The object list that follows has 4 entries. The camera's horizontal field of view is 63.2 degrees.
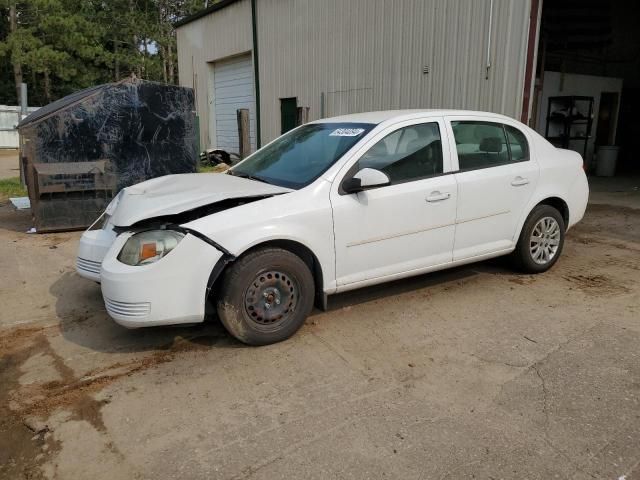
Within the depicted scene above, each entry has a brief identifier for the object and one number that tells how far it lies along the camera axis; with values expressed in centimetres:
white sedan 354
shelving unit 1316
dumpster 736
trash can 1346
